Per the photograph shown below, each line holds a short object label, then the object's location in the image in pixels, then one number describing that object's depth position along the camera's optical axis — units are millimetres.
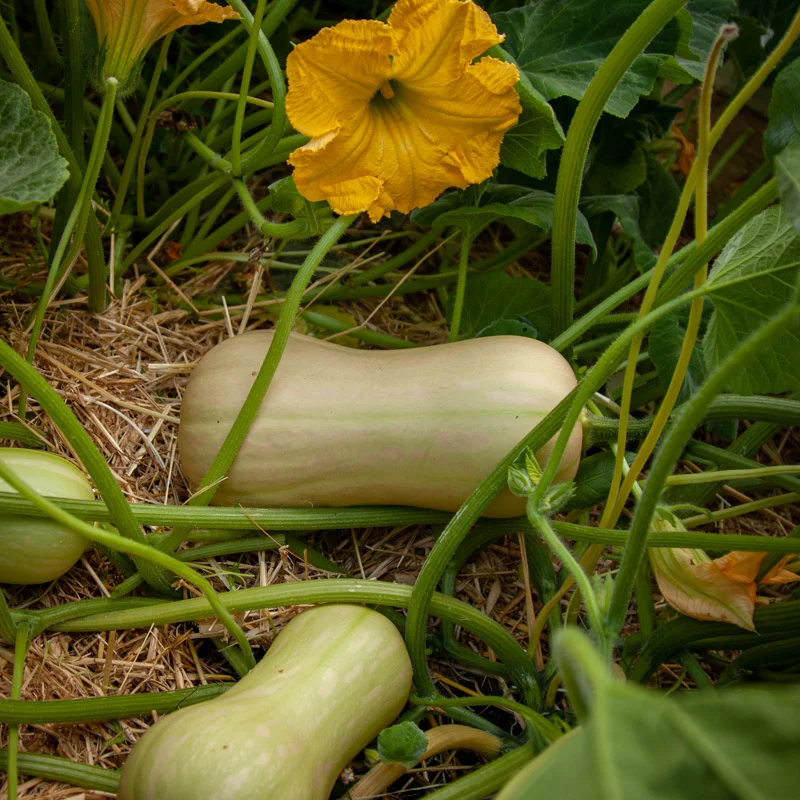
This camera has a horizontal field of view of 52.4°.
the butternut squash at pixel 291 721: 725
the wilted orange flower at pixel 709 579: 858
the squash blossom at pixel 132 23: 909
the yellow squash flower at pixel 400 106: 829
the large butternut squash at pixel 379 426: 970
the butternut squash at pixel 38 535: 892
